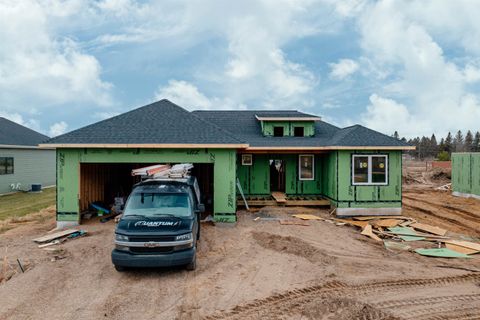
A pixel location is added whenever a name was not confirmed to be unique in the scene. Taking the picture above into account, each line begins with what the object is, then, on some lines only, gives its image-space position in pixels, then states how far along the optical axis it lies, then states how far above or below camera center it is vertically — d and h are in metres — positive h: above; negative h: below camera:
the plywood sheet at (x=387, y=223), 12.90 -2.75
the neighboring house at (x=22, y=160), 22.39 -0.01
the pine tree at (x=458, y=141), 85.95 +5.67
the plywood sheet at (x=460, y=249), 9.75 -2.93
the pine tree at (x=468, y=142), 79.74 +4.89
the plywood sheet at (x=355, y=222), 13.09 -2.79
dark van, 7.28 -1.82
